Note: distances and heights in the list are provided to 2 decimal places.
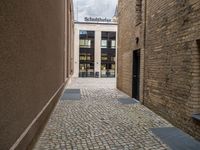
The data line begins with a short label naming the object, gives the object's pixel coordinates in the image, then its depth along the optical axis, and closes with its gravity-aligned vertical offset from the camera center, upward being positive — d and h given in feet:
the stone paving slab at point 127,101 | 21.79 -4.35
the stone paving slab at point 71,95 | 24.48 -4.29
